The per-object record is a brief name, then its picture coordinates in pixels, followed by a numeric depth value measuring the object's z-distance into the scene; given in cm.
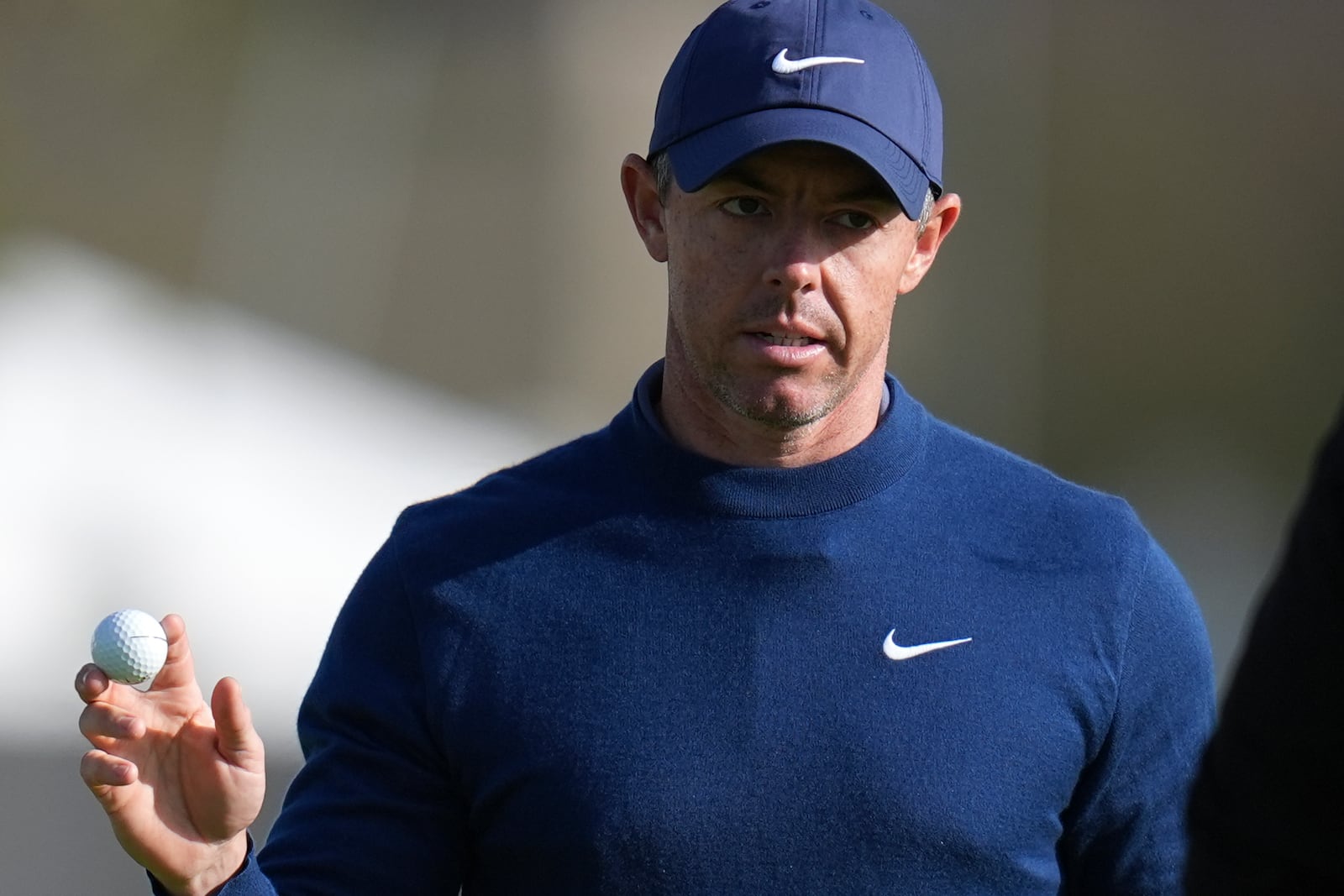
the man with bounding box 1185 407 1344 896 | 888
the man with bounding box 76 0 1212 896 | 1030
